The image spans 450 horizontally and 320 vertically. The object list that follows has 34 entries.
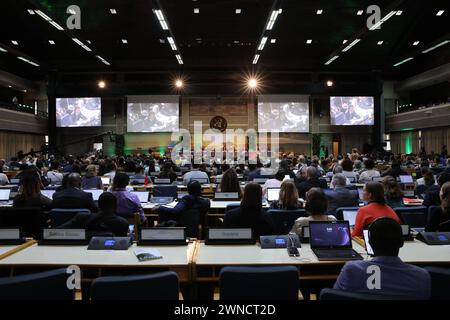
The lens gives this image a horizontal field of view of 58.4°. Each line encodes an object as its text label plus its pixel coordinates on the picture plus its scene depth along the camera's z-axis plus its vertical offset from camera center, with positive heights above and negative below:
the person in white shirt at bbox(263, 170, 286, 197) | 6.91 -0.35
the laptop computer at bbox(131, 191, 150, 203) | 6.24 -0.53
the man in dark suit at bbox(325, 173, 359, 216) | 5.54 -0.53
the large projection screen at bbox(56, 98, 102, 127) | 21.42 +2.70
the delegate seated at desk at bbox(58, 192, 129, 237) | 3.69 -0.54
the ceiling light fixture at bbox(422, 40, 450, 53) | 17.17 +5.07
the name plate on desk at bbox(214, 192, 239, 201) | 6.32 -0.54
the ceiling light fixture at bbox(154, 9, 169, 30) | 12.89 +4.88
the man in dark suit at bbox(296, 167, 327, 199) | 6.89 -0.36
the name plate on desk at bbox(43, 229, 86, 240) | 3.40 -0.61
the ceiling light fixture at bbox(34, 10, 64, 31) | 13.01 +4.88
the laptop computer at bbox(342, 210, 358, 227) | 4.46 -0.61
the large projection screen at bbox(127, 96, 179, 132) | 21.59 +2.64
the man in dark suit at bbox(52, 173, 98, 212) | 5.16 -0.48
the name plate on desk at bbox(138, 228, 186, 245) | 3.39 -0.62
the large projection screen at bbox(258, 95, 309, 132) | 21.64 +2.54
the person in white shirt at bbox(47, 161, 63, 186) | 9.00 -0.33
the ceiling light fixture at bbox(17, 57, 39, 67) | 19.67 +5.13
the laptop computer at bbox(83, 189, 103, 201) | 6.31 -0.48
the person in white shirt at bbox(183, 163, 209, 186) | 9.05 -0.32
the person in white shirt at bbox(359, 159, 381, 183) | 8.75 -0.28
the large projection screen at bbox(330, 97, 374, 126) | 21.52 +2.68
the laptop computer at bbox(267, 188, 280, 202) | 6.51 -0.54
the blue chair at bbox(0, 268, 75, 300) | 1.91 -0.61
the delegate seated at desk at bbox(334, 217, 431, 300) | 2.10 -0.60
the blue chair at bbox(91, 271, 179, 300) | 2.00 -0.63
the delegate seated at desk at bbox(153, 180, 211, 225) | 5.02 -0.56
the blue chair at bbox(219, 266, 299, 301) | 2.21 -0.67
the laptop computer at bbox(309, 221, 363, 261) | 3.18 -0.61
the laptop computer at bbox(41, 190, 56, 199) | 6.31 -0.48
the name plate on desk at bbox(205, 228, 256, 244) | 3.41 -0.63
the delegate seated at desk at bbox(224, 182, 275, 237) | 3.80 -0.52
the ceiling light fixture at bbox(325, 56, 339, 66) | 19.83 +5.14
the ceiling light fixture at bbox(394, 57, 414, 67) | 20.26 +5.12
